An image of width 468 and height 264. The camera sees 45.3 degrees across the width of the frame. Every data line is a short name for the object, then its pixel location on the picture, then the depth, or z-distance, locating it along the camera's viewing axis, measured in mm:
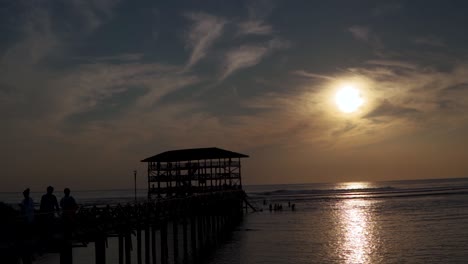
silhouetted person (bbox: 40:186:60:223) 21172
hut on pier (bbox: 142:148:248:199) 68688
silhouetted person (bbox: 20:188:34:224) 19977
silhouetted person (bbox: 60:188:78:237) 20734
